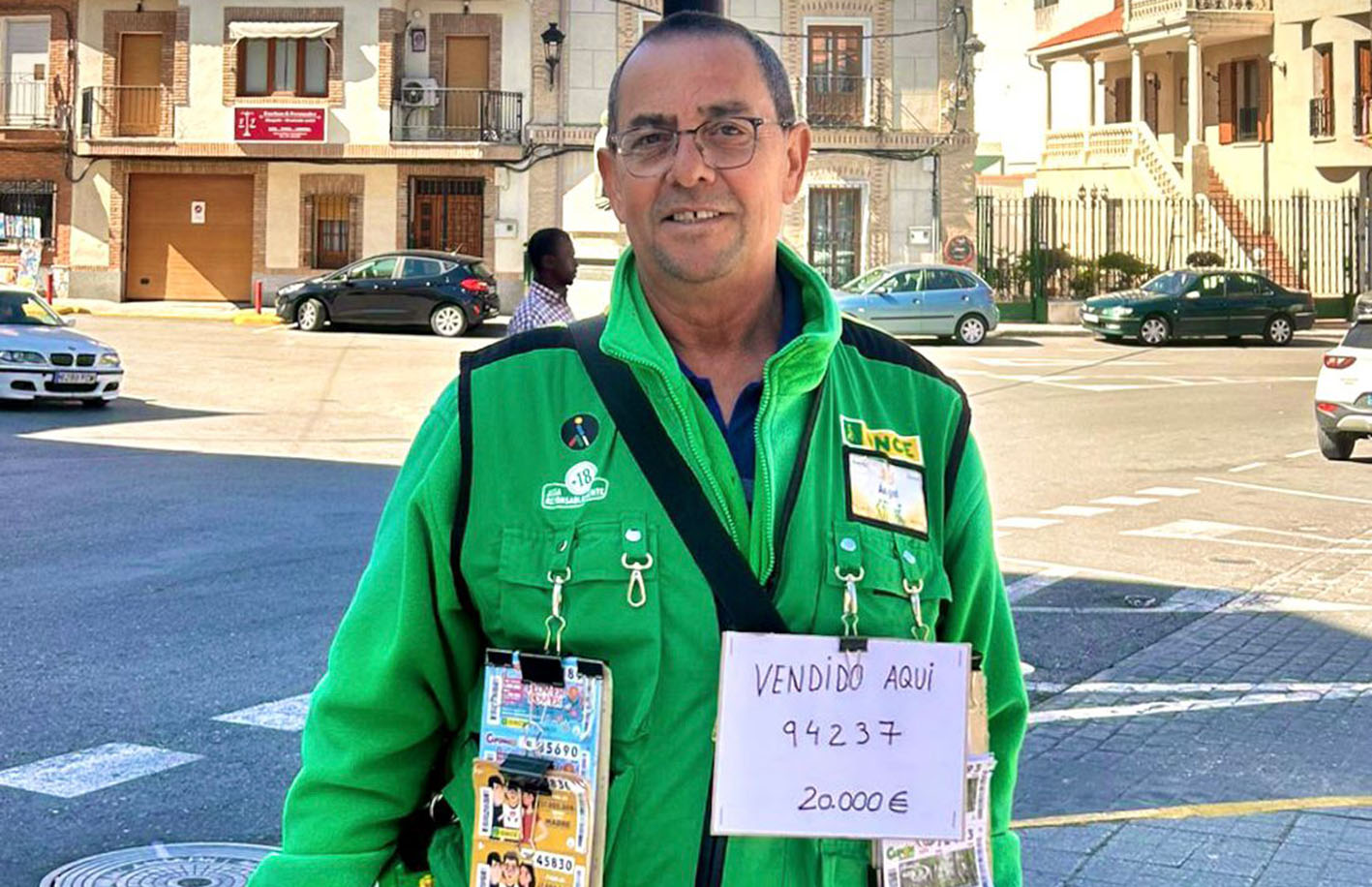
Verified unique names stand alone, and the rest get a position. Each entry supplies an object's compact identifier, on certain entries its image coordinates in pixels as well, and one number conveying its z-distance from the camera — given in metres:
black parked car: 33.22
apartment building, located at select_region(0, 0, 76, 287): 41.59
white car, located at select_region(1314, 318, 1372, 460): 16.91
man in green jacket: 2.36
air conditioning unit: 40.22
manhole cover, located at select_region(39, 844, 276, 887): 5.22
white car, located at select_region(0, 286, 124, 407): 20.25
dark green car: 33.16
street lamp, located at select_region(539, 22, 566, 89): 38.75
